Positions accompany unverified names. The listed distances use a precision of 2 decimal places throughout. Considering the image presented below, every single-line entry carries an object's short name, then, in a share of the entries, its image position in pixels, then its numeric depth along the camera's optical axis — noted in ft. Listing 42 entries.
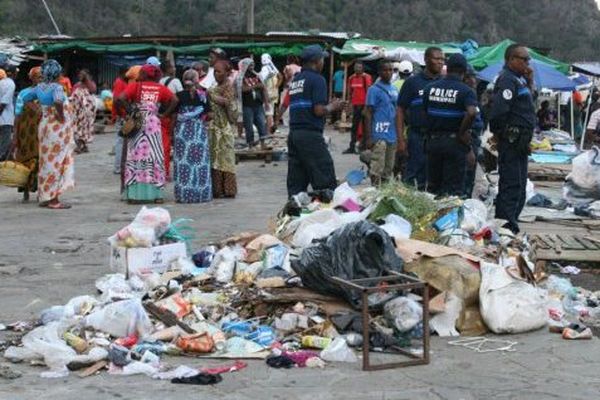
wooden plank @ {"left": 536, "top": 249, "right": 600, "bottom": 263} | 49.92
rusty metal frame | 31.80
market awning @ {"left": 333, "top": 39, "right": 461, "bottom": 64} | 153.50
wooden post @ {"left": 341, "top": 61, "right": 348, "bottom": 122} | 158.92
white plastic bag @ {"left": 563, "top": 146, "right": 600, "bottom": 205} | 71.40
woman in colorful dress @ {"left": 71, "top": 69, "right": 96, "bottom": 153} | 108.68
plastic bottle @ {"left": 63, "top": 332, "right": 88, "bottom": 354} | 33.85
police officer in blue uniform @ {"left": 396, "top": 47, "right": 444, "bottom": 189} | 59.69
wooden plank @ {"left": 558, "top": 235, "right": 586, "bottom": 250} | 51.81
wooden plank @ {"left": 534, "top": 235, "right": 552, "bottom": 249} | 51.71
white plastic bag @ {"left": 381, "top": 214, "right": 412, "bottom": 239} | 41.68
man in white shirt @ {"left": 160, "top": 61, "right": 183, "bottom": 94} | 89.81
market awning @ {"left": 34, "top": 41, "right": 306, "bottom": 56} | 158.47
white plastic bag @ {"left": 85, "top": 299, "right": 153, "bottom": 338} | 35.36
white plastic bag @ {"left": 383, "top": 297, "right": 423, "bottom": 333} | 34.56
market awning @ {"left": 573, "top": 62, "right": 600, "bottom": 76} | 137.61
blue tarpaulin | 109.14
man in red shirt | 106.49
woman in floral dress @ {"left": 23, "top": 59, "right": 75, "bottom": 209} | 66.60
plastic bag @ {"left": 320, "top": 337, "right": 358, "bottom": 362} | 33.05
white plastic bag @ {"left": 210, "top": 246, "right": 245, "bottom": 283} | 41.62
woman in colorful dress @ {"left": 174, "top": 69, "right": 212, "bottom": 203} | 69.59
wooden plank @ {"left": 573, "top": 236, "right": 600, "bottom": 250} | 51.85
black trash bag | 36.31
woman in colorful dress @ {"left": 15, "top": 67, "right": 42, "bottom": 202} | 69.76
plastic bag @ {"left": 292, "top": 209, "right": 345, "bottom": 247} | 43.11
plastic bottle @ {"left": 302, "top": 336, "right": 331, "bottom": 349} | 34.08
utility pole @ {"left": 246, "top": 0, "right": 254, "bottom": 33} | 191.41
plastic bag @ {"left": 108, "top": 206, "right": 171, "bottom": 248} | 44.14
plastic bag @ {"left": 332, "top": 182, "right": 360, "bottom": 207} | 48.40
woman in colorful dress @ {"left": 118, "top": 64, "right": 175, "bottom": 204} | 68.79
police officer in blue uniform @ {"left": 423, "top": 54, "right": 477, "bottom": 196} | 52.27
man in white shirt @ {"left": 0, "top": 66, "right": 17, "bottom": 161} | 87.19
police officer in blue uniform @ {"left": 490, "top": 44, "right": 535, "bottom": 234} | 52.11
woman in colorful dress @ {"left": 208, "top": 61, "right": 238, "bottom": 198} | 71.31
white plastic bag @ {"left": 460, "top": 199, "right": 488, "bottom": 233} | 45.78
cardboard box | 43.51
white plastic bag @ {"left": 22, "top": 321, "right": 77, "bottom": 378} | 32.27
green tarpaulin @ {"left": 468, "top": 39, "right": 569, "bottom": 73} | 130.83
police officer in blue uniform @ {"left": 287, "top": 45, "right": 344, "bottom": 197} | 54.25
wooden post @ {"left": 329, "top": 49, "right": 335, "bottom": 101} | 161.33
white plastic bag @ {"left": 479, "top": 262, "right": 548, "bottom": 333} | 36.54
